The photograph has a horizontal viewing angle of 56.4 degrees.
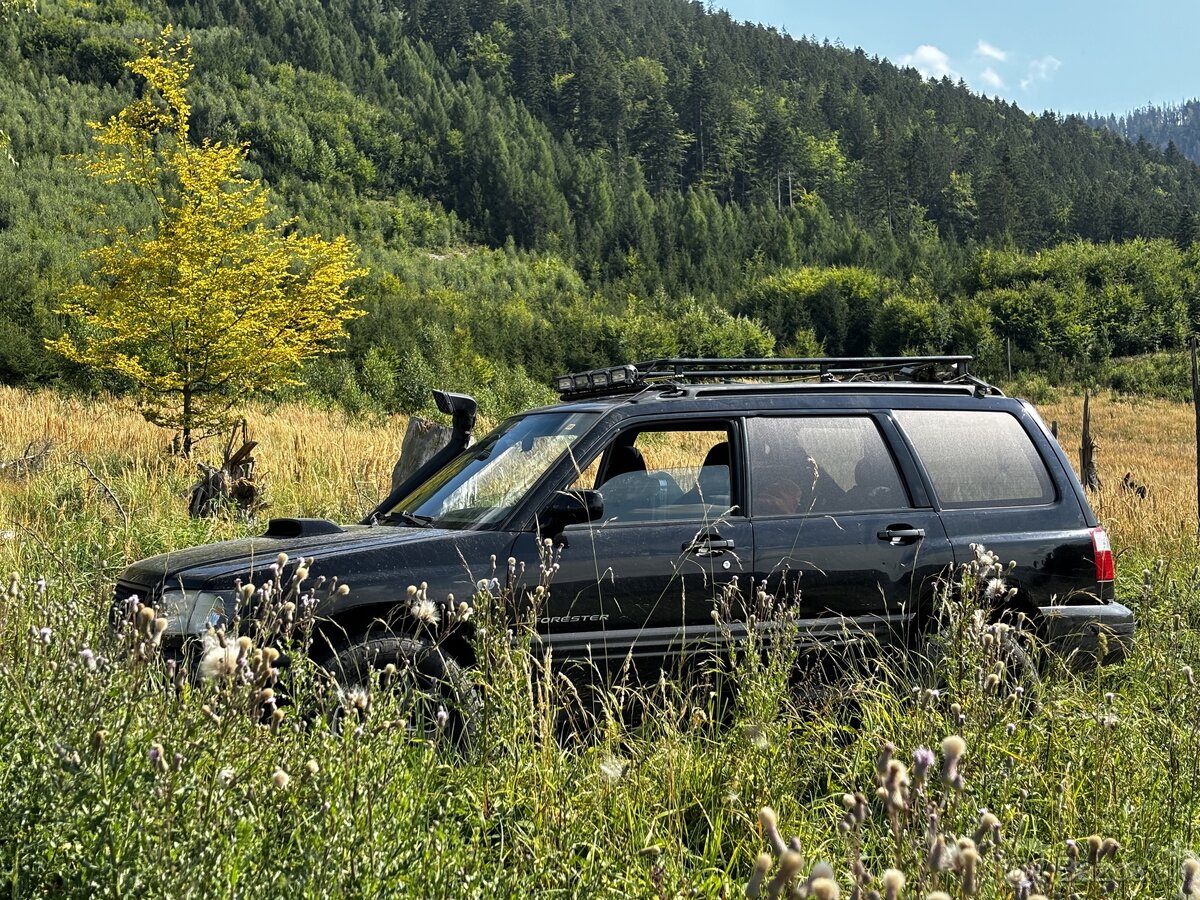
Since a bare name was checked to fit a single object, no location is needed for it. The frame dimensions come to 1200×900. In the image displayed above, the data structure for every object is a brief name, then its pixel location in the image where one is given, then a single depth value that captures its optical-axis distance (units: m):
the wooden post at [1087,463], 15.04
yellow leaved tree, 15.76
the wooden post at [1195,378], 10.68
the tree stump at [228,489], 9.90
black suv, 4.29
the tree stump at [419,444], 9.68
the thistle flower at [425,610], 2.86
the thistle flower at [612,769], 2.96
